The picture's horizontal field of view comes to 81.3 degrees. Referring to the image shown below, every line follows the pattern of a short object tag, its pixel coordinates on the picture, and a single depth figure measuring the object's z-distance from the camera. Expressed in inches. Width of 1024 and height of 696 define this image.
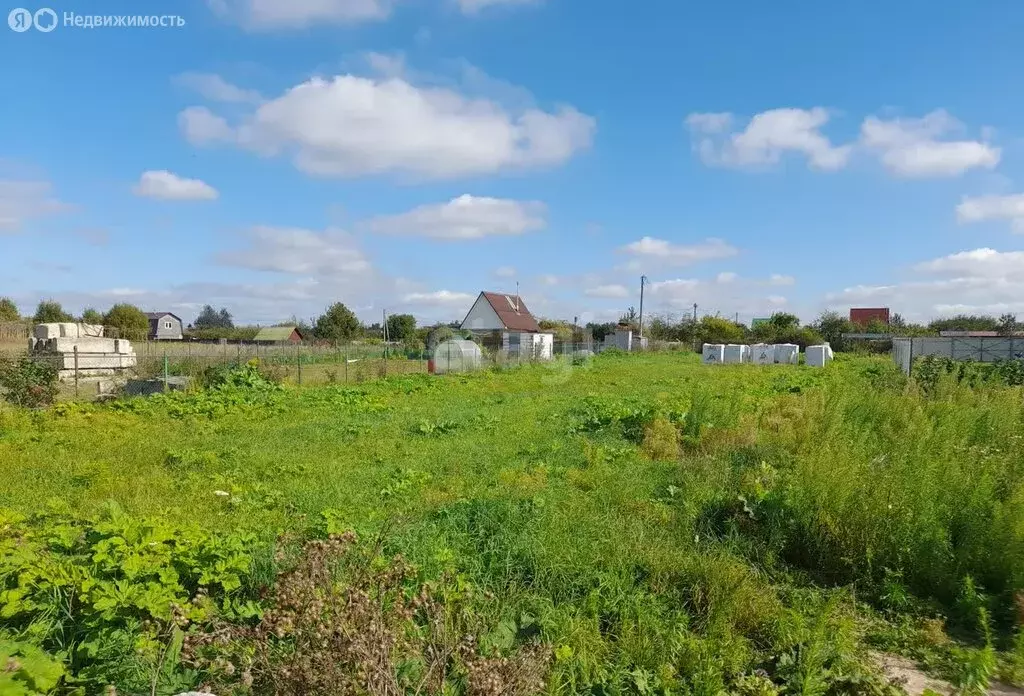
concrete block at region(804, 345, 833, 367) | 1125.7
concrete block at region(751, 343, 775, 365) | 1332.4
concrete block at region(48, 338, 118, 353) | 803.4
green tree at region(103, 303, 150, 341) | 1948.7
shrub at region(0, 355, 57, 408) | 474.6
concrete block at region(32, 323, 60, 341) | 986.3
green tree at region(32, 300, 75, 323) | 1749.5
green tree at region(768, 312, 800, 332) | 2105.1
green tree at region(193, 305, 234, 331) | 3767.2
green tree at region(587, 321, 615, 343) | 2212.4
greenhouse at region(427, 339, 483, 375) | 837.2
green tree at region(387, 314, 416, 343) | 2229.3
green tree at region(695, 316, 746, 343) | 2027.8
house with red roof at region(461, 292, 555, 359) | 1311.5
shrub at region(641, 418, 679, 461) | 291.9
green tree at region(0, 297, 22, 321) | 1498.5
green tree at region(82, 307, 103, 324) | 1900.3
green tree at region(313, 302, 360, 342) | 2178.9
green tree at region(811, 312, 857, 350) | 1944.4
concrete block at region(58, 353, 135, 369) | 774.5
